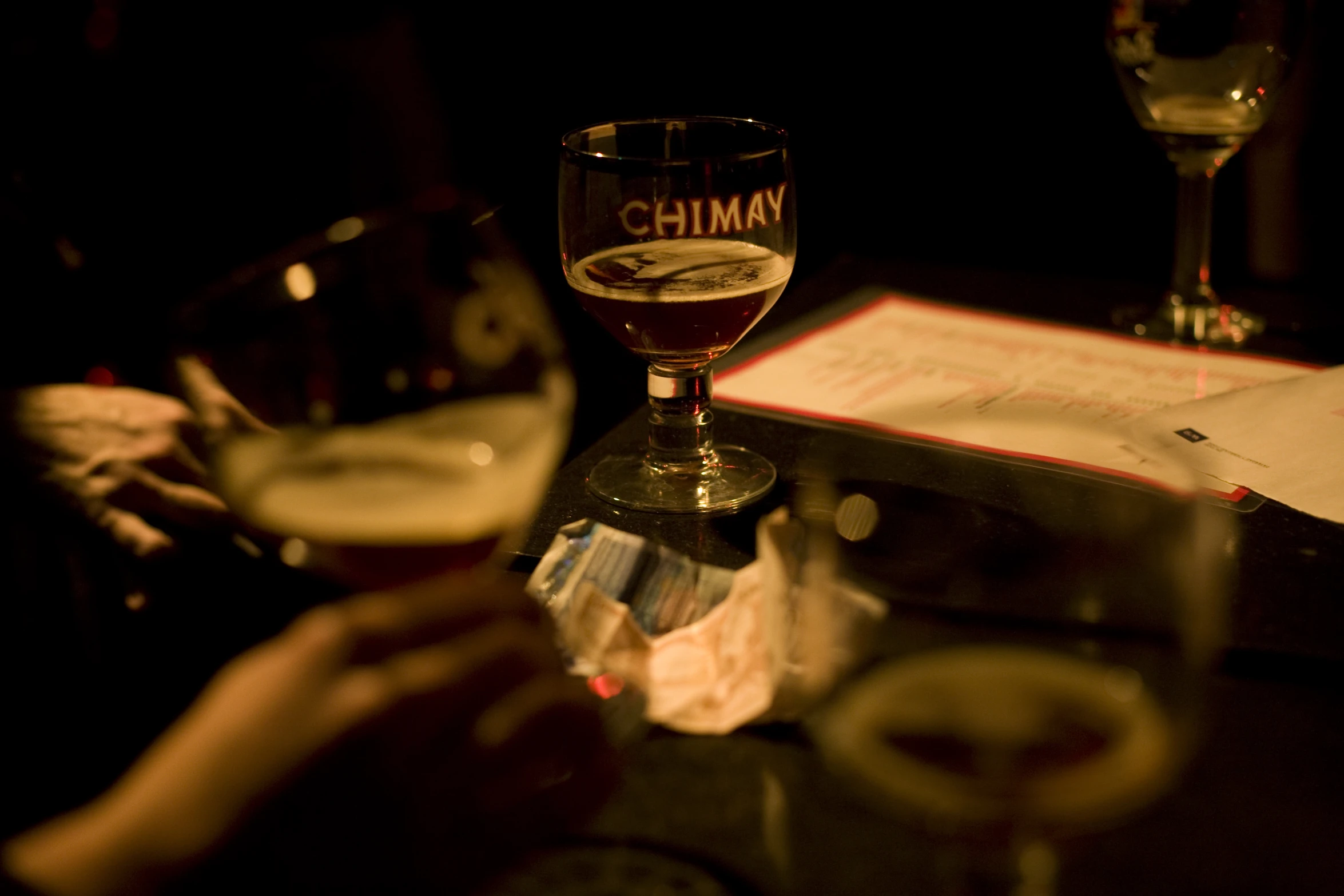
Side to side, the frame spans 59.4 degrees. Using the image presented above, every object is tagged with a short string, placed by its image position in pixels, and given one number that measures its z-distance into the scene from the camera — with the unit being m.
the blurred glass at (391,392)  0.48
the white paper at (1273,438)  0.87
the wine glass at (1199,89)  1.15
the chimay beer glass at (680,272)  0.90
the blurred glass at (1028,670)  0.35
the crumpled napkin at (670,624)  0.61
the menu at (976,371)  1.07
